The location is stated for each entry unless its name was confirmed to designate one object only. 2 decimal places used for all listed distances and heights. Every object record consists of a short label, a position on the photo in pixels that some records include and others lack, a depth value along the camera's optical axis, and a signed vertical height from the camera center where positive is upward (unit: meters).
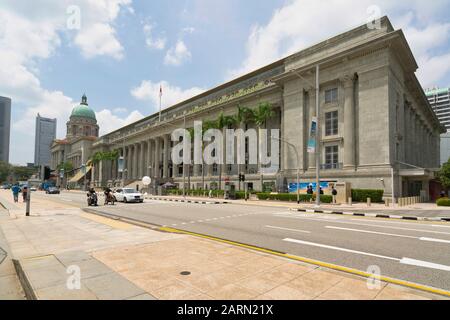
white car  27.73 -2.24
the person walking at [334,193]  27.53 -1.68
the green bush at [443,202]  25.42 -2.30
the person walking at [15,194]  28.34 -2.24
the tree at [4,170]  124.06 +1.11
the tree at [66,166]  113.59 +3.04
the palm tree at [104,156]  87.19 +5.75
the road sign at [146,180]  60.19 -1.40
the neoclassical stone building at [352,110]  30.89 +9.06
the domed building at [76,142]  115.44 +14.39
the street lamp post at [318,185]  24.03 -0.82
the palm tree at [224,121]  47.75 +9.57
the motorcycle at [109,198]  25.33 -2.27
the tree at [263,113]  42.00 +9.87
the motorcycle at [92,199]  24.49 -2.32
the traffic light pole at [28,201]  15.74 -1.68
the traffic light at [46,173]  15.66 +0.00
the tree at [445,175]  31.13 +0.35
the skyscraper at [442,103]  143.12 +40.33
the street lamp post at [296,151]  36.33 +3.46
